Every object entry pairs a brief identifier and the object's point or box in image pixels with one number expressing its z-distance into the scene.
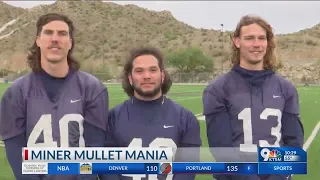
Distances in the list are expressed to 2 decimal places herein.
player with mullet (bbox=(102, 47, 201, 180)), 3.20
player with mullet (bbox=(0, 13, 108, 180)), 3.11
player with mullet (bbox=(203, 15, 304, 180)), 3.22
